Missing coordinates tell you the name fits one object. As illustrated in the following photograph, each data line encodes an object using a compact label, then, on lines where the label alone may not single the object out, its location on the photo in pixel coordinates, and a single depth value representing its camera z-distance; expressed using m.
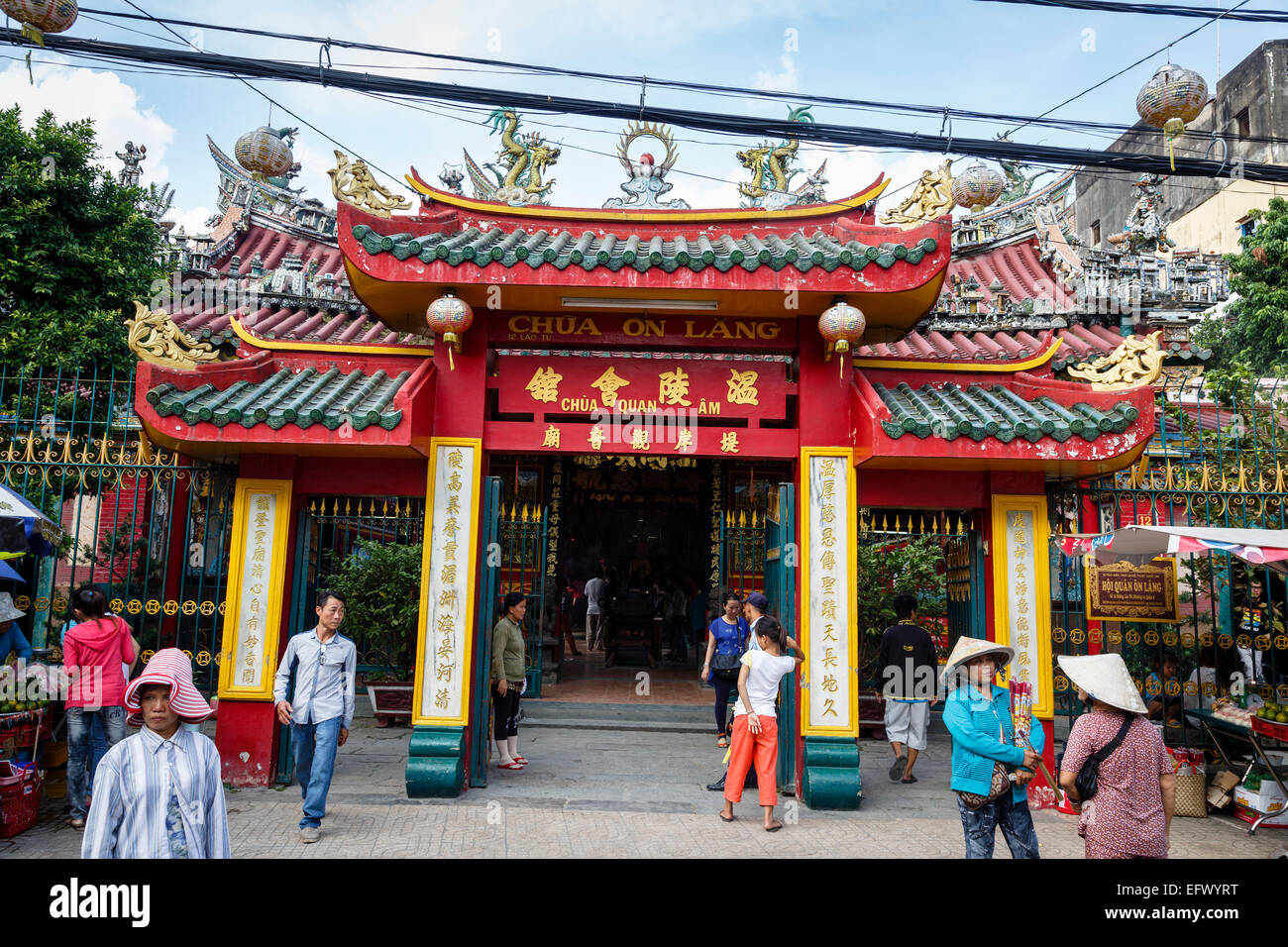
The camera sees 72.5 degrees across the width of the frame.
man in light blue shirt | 5.97
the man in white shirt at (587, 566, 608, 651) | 16.11
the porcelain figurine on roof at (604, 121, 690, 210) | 11.05
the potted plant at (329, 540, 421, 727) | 10.66
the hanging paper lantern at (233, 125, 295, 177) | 9.54
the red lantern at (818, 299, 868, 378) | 7.08
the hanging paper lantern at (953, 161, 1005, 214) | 12.31
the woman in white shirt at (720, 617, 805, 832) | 6.61
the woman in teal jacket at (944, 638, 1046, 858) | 4.50
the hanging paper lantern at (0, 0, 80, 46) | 7.05
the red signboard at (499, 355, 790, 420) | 7.61
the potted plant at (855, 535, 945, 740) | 11.20
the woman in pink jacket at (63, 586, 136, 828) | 6.47
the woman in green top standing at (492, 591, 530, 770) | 8.15
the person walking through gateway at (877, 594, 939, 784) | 8.52
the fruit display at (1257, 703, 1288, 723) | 6.88
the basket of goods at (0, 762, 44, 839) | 5.98
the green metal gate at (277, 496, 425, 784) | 7.62
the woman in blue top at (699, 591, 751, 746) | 8.66
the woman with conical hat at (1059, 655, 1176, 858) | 4.06
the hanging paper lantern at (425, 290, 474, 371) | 7.11
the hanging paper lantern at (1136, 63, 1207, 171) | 8.00
